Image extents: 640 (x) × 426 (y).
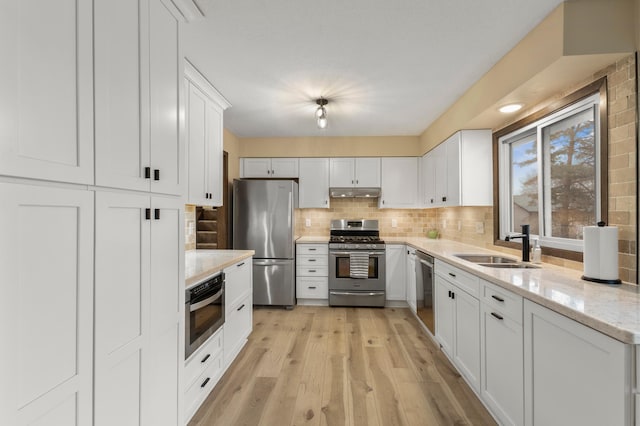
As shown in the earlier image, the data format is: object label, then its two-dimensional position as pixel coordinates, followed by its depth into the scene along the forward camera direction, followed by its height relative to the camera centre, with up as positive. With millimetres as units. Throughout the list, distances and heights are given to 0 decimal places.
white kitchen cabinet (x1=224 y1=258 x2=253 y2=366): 2484 -838
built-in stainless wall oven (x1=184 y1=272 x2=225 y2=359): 1795 -634
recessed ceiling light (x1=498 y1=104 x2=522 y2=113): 2424 +873
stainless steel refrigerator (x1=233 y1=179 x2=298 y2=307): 4109 -304
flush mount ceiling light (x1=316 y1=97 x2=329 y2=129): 3072 +1034
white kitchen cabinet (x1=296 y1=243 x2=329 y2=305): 4277 -807
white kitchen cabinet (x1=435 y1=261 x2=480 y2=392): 2117 -827
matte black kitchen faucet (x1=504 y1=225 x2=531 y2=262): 2338 -214
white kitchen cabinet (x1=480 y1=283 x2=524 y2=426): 1604 -828
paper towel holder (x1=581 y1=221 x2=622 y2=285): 1594 -347
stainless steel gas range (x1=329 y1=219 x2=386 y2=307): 4156 -802
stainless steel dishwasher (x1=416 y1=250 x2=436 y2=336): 3072 -813
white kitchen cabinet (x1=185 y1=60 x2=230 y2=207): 2383 +654
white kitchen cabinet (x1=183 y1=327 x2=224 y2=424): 1831 -1051
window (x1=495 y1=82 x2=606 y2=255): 1978 +319
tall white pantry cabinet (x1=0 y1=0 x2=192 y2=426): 768 +6
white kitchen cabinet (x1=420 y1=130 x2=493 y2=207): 3118 +481
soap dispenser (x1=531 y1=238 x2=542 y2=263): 2283 -300
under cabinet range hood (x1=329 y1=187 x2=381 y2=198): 4539 +337
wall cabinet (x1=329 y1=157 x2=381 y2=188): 4559 +638
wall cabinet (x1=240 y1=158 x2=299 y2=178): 4590 +715
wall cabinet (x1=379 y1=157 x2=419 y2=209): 4543 +488
